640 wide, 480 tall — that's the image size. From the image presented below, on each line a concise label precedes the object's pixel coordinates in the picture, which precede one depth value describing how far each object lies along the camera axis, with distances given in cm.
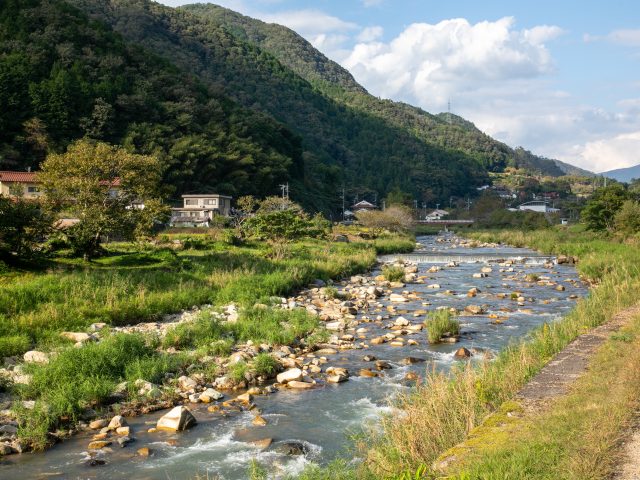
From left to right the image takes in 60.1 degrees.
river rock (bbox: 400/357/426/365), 1410
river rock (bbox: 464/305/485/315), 2114
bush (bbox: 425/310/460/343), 1641
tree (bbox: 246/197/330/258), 4000
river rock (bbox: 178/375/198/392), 1201
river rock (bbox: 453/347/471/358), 1454
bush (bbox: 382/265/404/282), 3056
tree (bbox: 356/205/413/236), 7475
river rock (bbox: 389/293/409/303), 2394
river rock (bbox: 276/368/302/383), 1265
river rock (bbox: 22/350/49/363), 1244
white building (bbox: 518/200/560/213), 13025
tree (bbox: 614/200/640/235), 4366
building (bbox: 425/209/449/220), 12955
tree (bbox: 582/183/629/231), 4994
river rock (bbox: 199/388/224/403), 1143
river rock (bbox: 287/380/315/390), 1231
